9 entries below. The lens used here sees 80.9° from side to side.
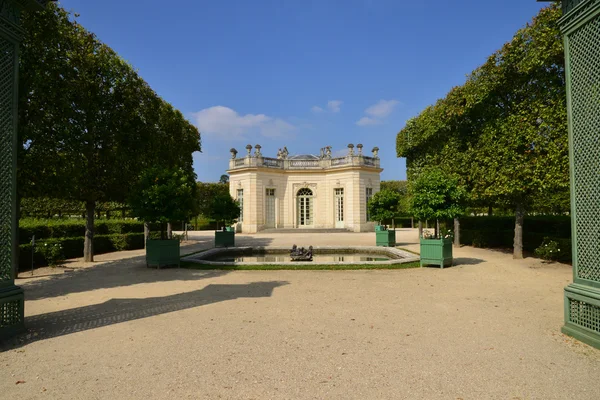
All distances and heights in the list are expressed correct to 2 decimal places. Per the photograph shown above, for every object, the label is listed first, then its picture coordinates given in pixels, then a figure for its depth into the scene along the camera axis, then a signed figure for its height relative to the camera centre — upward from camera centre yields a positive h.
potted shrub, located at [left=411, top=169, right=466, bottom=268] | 10.28 +0.15
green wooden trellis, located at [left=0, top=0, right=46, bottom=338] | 4.55 +0.59
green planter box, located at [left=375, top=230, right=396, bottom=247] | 16.39 -1.31
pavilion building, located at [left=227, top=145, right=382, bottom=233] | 28.02 +1.78
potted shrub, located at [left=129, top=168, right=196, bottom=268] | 10.58 +0.26
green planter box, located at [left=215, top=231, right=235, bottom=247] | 16.44 -1.24
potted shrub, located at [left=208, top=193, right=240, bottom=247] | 17.48 +0.15
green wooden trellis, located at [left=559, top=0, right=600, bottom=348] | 4.27 +0.59
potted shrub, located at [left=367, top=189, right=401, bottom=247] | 17.73 +0.28
